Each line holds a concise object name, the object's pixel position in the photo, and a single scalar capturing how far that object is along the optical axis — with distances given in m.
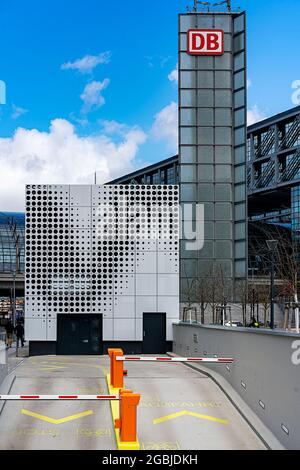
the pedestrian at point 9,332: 46.25
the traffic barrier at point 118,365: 19.04
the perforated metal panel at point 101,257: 35.91
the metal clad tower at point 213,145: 63.19
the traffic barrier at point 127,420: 13.23
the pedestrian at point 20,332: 47.01
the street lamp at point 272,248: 23.82
